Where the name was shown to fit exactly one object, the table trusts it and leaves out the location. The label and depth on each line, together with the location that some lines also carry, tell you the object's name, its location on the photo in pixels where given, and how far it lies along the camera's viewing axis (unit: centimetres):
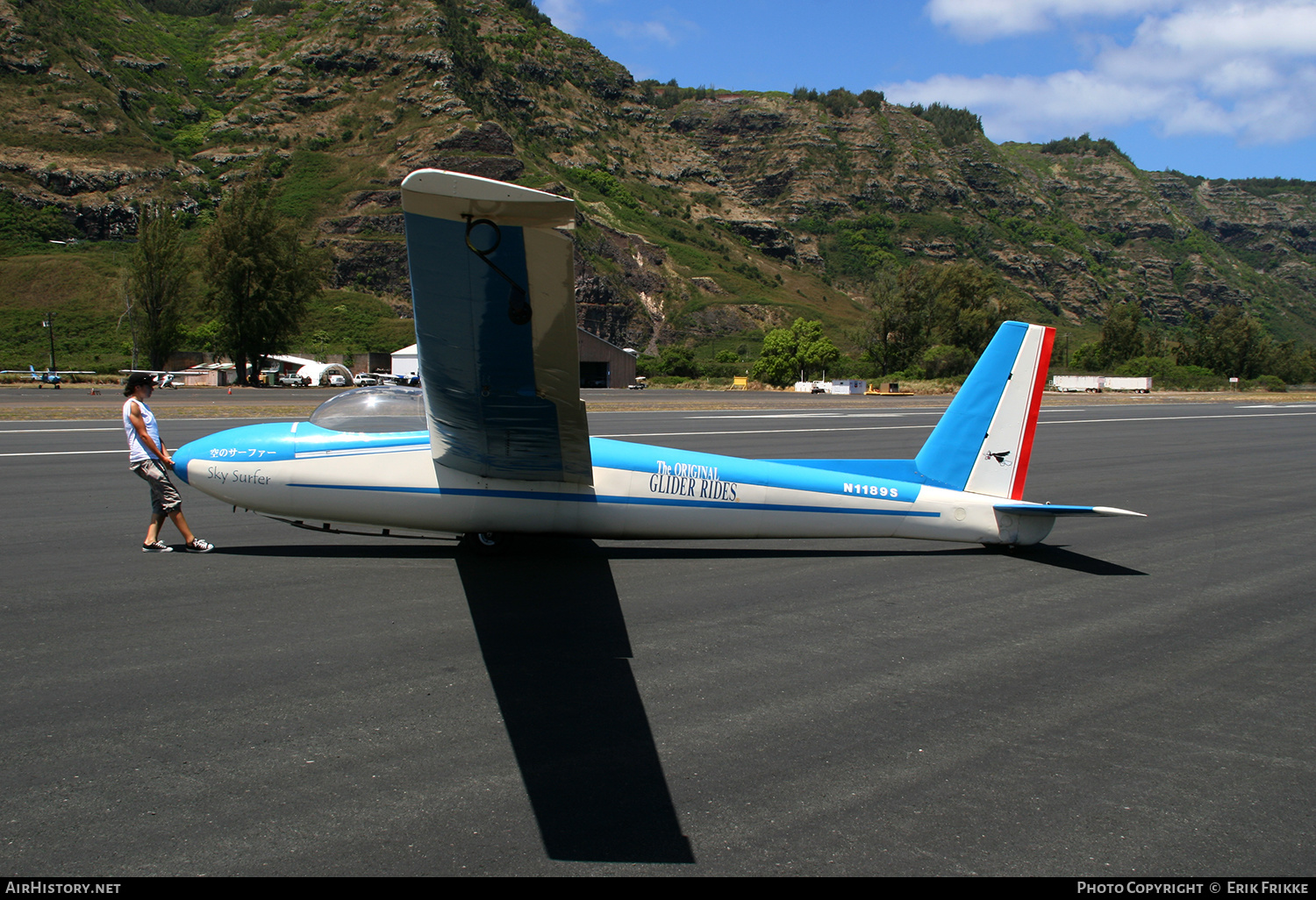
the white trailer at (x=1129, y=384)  8550
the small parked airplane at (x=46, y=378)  5110
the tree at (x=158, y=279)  6944
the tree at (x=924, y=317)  9706
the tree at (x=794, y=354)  9262
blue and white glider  706
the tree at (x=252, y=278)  6575
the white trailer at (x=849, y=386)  7275
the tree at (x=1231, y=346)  10975
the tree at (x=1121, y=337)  10962
